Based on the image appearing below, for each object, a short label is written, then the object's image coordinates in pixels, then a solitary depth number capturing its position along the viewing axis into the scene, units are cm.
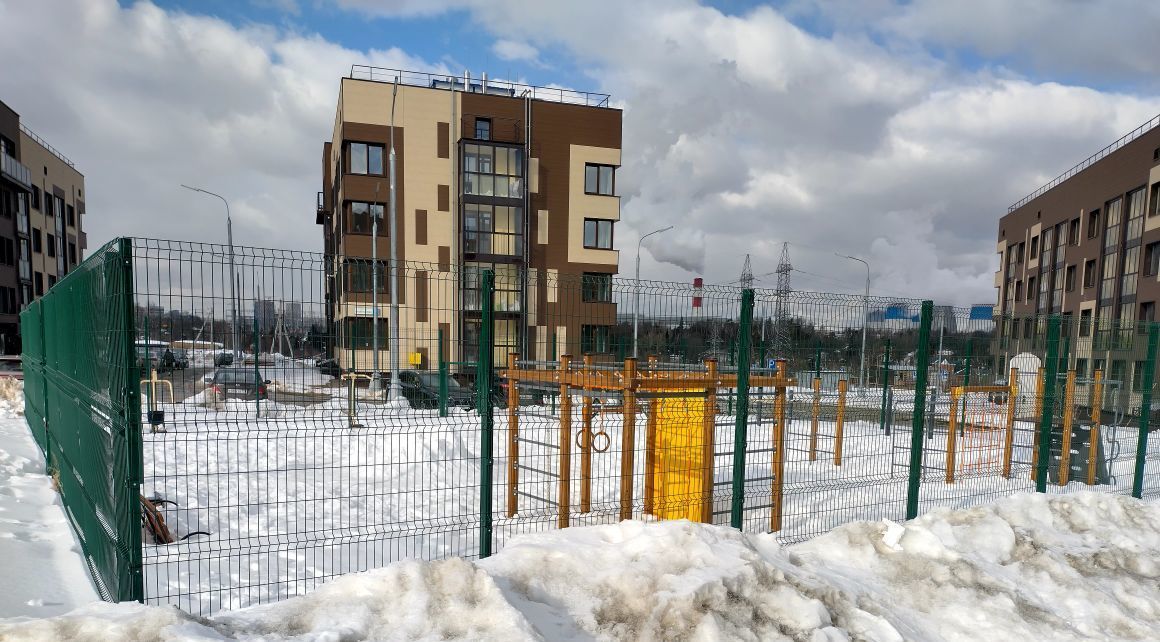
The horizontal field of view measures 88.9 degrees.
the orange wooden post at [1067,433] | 862
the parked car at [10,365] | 2250
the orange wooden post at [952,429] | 893
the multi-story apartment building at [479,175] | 2733
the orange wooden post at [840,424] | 955
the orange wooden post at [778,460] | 666
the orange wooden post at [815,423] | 757
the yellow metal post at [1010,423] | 888
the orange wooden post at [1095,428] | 889
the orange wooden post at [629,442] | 626
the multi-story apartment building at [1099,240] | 2586
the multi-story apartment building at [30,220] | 3566
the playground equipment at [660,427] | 638
